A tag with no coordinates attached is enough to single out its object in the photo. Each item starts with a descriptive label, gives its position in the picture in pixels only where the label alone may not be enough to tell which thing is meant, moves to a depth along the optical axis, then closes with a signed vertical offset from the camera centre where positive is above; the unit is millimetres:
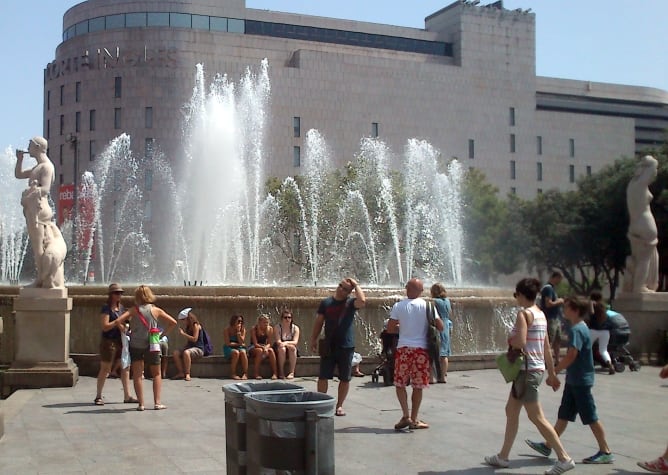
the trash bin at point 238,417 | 5852 -984
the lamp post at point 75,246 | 54219 +2046
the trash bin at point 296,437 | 5199 -990
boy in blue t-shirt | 7520 -963
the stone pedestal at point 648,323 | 16812 -962
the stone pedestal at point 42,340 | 12695 -941
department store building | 63938 +15473
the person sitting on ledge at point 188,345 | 13453 -1090
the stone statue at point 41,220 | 13023 +879
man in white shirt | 8977 -868
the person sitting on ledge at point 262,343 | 13383 -1060
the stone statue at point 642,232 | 16453 +818
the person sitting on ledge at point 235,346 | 13391 -1094
